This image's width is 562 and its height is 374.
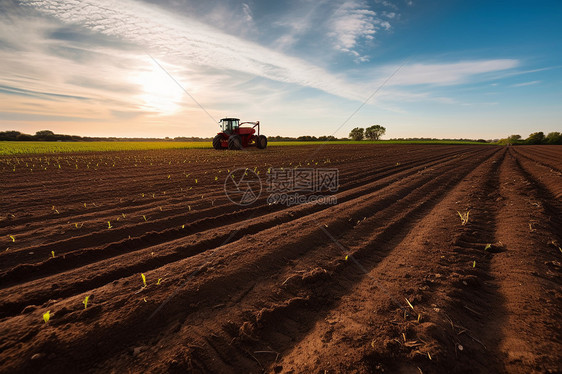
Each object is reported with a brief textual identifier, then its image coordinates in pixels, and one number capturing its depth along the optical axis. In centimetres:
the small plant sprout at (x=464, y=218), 516
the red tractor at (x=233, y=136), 2430
